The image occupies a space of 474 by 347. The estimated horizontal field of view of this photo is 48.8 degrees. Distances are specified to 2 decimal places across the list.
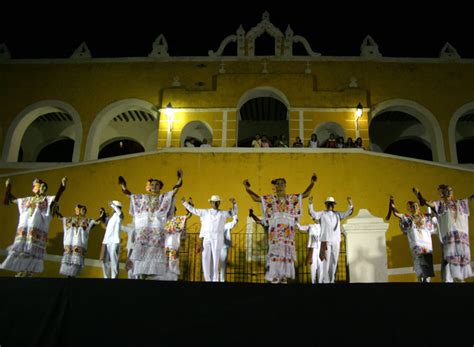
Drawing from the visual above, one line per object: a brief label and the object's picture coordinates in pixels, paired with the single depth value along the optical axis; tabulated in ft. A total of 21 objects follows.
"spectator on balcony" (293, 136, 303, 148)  50.48
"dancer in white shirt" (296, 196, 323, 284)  33.50
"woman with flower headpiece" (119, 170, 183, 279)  28.60
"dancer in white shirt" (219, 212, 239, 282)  34.19
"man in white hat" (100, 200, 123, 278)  34.01
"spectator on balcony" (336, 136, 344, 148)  50.11
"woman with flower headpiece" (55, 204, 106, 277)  34.12
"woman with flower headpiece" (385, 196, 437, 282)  31.99
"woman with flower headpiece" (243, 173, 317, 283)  29.41
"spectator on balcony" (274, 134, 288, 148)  50.99
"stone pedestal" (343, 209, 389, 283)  33.58
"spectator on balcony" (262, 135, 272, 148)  49.30
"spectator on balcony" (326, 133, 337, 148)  49.43
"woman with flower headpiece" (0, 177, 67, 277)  30.09
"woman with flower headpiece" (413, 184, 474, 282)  29.22
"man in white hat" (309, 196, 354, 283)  31.40
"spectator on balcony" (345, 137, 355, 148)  50.49
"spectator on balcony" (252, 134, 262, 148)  49.39
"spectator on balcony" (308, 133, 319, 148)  50.64
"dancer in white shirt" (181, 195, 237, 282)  33.17
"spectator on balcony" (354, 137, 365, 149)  50.19
